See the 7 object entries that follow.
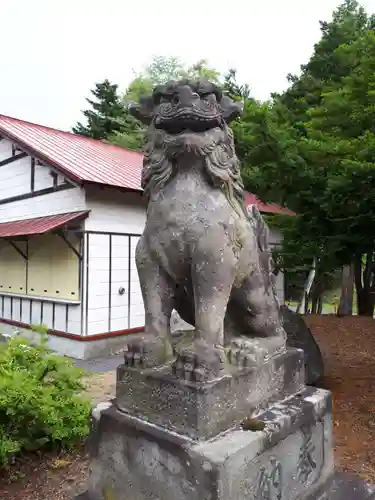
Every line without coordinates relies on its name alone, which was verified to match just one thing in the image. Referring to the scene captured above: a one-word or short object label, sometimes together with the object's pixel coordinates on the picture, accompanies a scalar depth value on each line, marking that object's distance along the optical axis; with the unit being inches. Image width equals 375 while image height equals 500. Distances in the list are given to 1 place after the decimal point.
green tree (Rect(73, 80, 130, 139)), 838.5
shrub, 115.9
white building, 273.7
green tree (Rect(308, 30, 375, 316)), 156.9
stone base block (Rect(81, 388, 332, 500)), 63.7
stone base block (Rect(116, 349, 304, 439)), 65.9
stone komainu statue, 71.1
